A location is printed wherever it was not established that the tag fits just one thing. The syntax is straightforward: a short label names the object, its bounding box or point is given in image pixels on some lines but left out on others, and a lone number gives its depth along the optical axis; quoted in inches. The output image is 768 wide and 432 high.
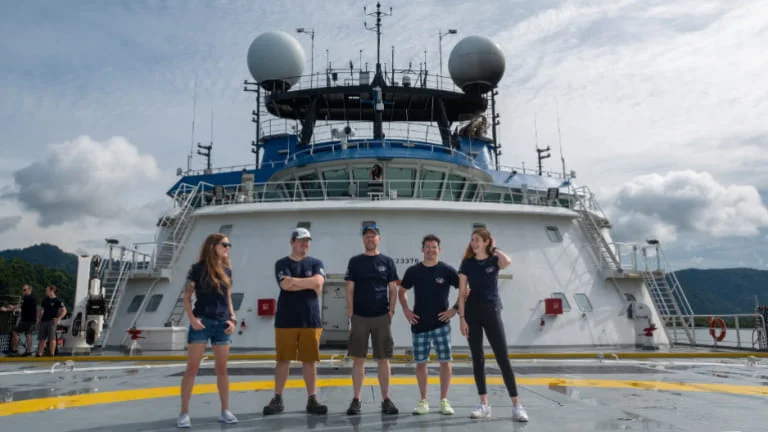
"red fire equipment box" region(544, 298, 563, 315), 606.2
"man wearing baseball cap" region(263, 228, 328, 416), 226.1
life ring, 639.1
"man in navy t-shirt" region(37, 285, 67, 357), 524.4
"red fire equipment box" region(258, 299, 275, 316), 588.1
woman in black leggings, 227.5
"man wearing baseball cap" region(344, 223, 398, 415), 230.4
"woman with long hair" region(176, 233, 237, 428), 208.5
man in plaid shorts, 234.2
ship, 290.0
